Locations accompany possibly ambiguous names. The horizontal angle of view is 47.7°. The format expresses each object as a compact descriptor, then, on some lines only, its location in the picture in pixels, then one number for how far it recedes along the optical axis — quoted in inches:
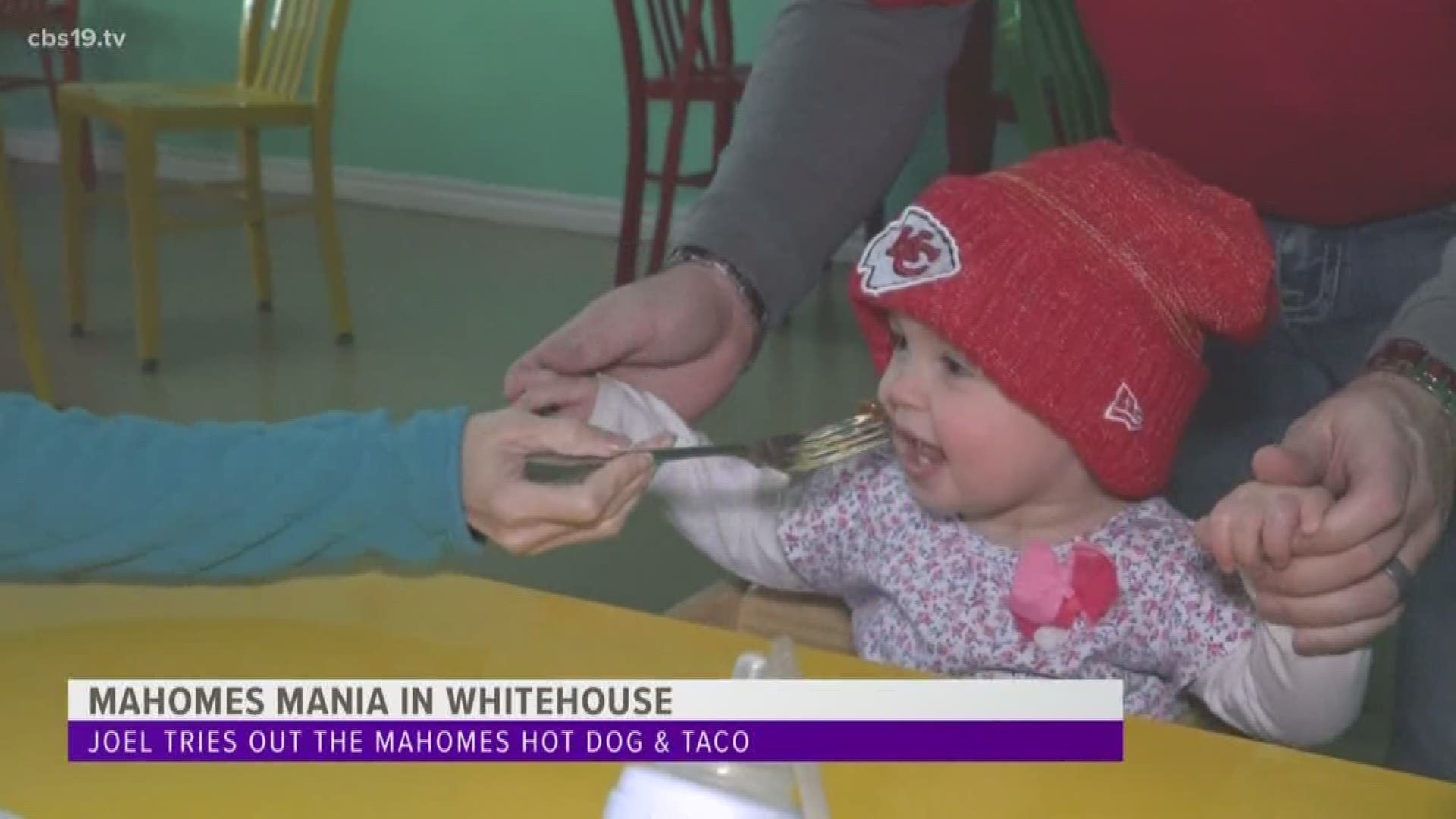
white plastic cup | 19.9
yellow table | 27.4
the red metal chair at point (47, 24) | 194.7
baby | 43.3
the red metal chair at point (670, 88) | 142.3
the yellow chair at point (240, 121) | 128.6
